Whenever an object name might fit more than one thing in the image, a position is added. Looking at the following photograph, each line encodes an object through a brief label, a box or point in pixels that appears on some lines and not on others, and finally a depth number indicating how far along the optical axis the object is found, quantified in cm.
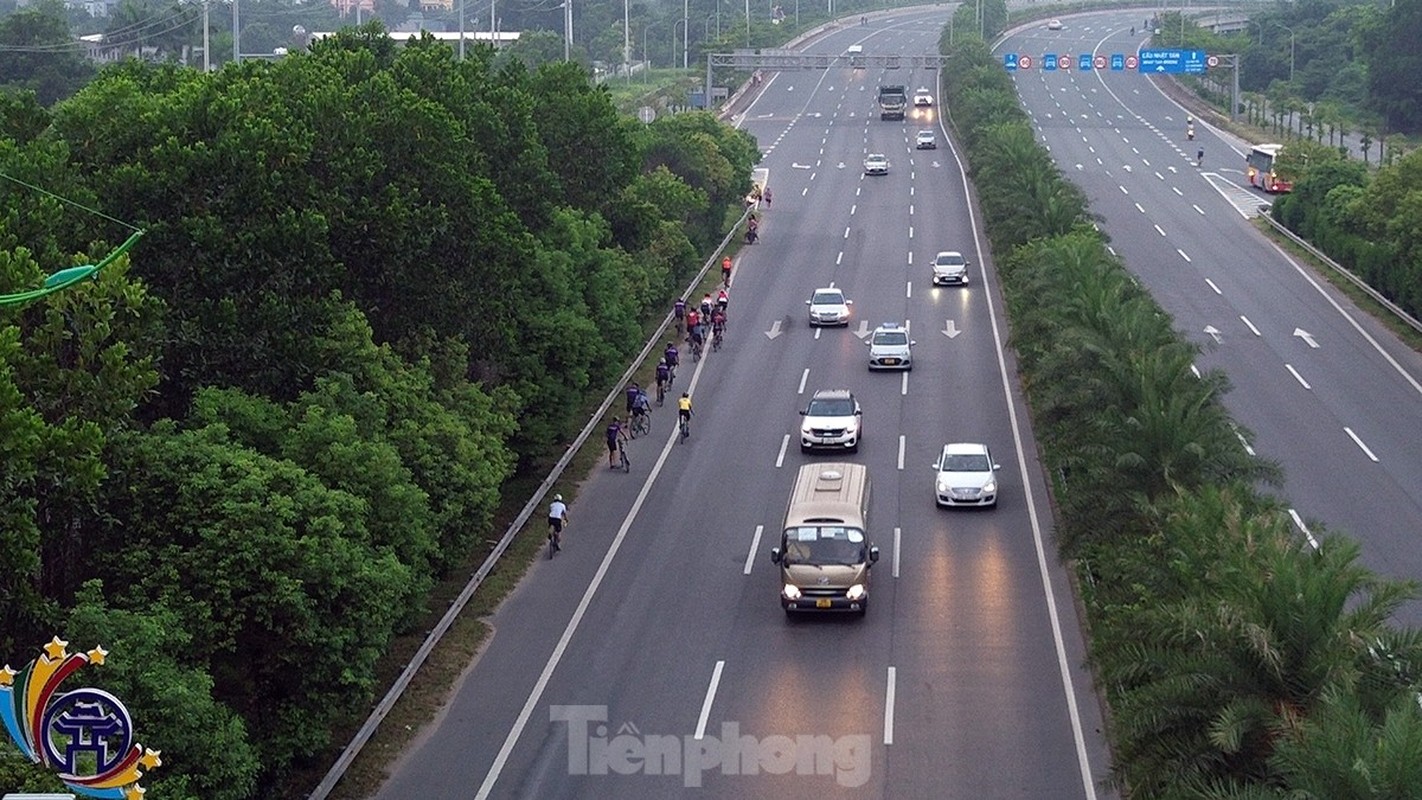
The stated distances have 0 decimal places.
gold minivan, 3409
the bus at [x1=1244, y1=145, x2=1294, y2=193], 9581
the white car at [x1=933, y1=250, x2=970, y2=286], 7269
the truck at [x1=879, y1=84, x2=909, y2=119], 13000
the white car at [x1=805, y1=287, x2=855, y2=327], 6606
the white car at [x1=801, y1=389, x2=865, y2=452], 4750
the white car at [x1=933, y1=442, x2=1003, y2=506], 4216
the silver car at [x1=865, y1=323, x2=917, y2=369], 5844
